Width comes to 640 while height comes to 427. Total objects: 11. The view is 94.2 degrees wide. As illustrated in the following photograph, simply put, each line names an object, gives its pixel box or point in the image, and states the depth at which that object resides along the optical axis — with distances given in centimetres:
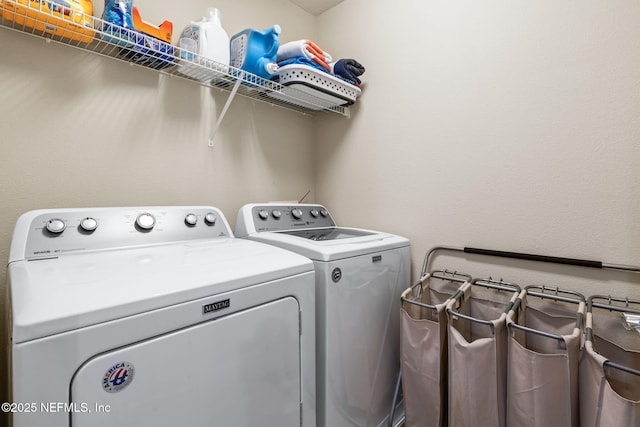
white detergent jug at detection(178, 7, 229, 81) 140
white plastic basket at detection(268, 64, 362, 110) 159
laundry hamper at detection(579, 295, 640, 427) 81
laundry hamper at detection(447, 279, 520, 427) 112
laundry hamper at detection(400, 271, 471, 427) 128
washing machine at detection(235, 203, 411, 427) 118
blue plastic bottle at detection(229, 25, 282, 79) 155
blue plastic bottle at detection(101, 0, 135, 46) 117
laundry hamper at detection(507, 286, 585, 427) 97
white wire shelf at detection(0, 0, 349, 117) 106
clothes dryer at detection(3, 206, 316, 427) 60
